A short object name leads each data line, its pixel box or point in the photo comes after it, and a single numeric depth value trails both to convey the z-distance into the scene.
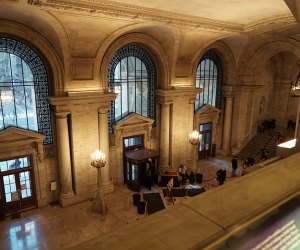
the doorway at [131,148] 13.26
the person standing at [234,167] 14.84
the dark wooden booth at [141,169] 12.84
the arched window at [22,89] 10.00
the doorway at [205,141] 17.16
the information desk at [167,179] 13.59
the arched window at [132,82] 12.73
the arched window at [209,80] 16.52
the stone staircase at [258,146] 17.52
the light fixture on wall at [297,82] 18.75
